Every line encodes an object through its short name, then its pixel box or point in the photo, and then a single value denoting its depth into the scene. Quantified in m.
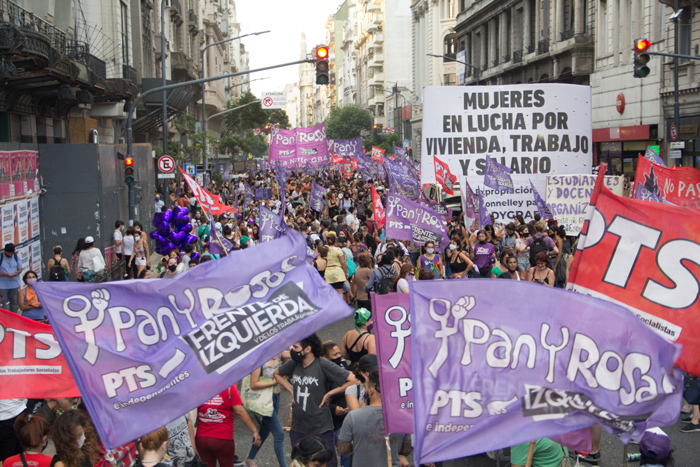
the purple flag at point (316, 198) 21.70
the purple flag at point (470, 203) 16.47
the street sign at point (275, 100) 51.67
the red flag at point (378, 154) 39.27
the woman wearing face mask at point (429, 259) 12.47
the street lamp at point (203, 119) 31.33
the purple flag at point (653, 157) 17.97
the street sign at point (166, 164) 23.31
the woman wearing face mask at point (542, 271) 10.38
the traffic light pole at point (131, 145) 18.42
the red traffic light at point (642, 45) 17.98
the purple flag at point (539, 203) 17.23
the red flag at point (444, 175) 17.81
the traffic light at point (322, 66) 17.19
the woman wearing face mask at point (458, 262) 12.00
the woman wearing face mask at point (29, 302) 10.20
